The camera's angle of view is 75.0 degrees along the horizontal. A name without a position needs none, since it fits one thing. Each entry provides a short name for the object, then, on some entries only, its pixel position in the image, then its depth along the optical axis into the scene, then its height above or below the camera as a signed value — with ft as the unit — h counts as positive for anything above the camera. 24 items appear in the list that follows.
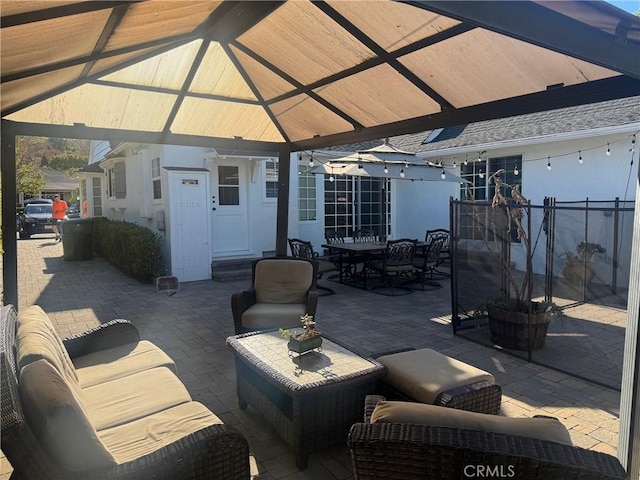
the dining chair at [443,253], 30.88 -3.67
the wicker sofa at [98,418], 5.24 -3.55
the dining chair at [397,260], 25.77 -3.35
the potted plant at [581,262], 23.67 -3.28
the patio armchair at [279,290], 15.52 -3.32
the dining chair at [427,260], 26.78 -3.51
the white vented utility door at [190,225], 29.17 -1.28
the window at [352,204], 39.29 +0.25
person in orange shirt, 59.36 -0.77
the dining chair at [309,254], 25.79 -3.07
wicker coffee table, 8.75 -4.09
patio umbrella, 25.18 +2.52
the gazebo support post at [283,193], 21.29 +0.71
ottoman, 8.77 -3.89
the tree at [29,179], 78.47 +6.08
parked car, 63.62 -1.83
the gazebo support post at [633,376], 7.34 -3.04
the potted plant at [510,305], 15.42 -3.84
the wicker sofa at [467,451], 4.91 -3.05
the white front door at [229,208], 32.37 -0.08
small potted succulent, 9.89 -3.21
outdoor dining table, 26.25 -2.87
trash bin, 40.09 -3.01
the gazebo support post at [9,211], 13.69 -0.10
